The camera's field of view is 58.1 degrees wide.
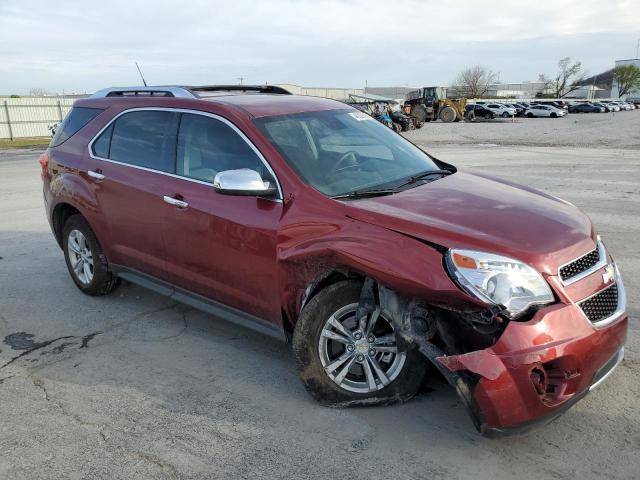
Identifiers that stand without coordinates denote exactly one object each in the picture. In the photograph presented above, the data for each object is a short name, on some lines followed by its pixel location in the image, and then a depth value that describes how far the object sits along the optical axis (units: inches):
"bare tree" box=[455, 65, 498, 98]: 4463.6
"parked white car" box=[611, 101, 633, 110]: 2734.0
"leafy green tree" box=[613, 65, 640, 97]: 4301.2
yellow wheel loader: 1724.9
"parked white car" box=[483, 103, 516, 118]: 2013.0
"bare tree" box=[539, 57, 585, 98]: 4658.0
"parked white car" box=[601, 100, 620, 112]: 2516.0
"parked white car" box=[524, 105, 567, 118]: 2188.7
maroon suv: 111.7
